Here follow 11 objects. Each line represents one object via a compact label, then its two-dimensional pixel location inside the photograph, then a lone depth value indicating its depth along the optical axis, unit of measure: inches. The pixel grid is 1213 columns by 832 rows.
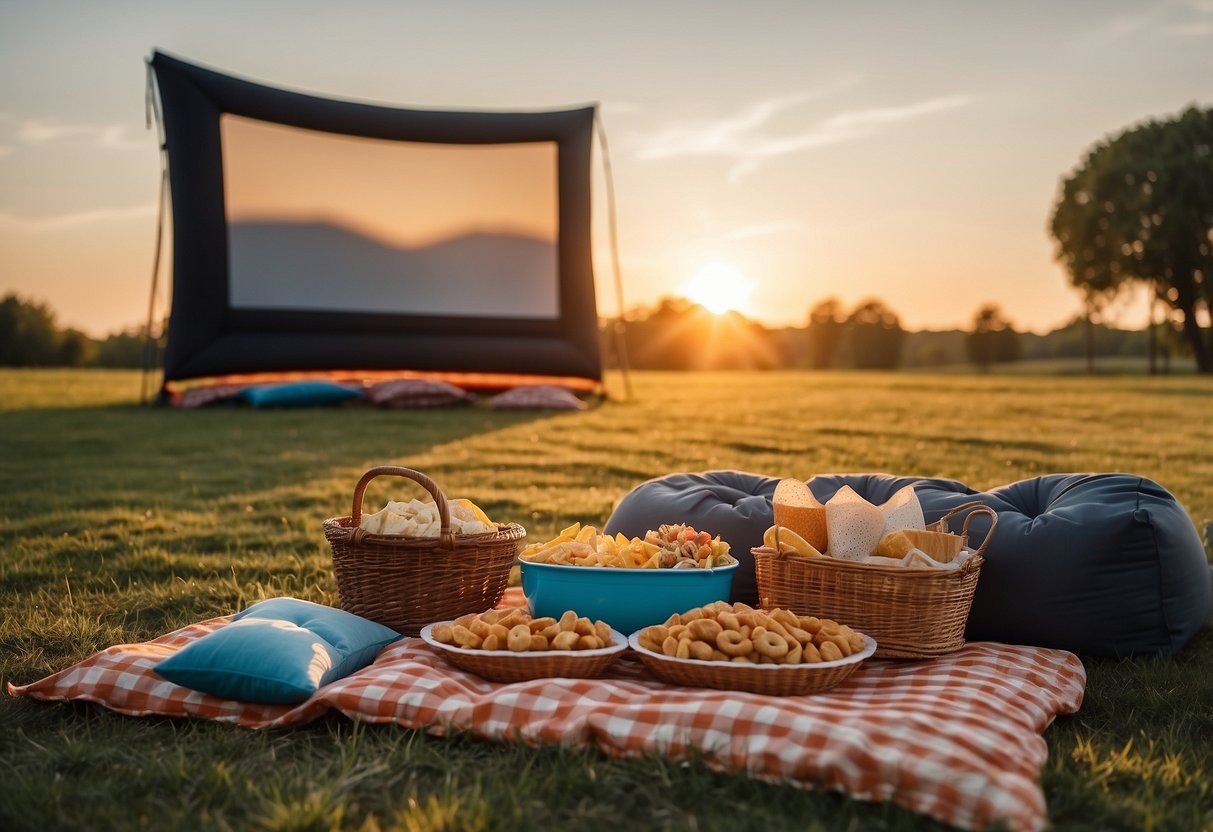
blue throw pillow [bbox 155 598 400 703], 95.9
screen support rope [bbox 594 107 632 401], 453.7
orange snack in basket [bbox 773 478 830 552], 119.3
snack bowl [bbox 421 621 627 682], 99.2
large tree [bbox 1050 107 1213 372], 1012.5
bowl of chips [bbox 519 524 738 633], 113.5
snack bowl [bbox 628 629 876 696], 94.8
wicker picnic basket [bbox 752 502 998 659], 109.2
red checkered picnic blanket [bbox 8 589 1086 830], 75.7
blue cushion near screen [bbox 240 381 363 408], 415.8
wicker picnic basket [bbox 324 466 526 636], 116.5
